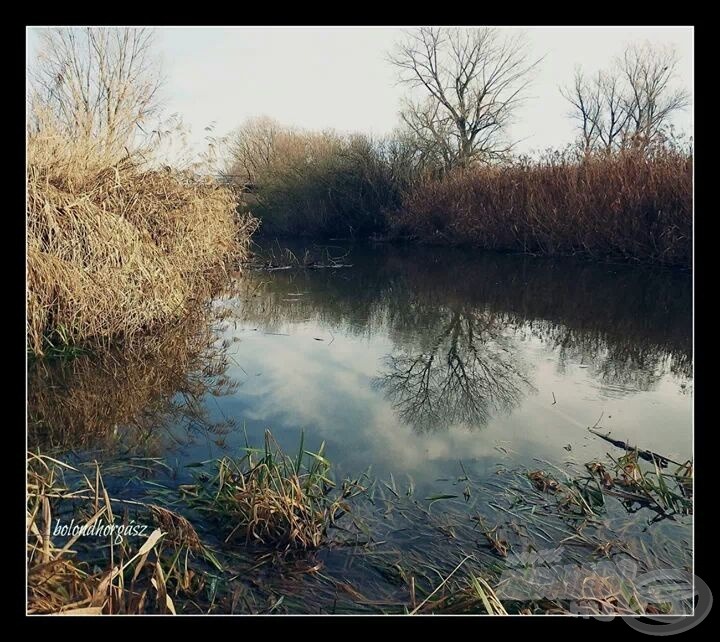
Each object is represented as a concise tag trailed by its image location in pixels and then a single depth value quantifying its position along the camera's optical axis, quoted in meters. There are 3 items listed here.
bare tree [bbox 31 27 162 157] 4.89
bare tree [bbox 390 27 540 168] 15.16
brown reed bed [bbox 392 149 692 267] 10.13
